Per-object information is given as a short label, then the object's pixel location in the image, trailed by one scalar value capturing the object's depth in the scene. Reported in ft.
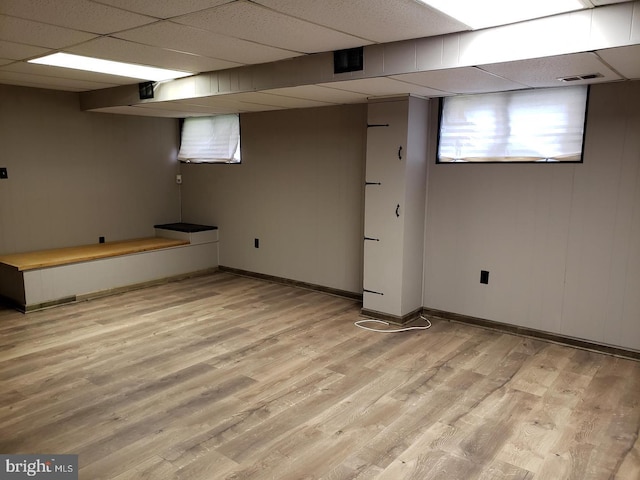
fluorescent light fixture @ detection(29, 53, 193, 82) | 11.72
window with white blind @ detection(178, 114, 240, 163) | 20.02
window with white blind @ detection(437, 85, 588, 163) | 12.23
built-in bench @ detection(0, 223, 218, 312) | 15.53
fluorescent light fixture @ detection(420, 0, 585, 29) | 7.62
